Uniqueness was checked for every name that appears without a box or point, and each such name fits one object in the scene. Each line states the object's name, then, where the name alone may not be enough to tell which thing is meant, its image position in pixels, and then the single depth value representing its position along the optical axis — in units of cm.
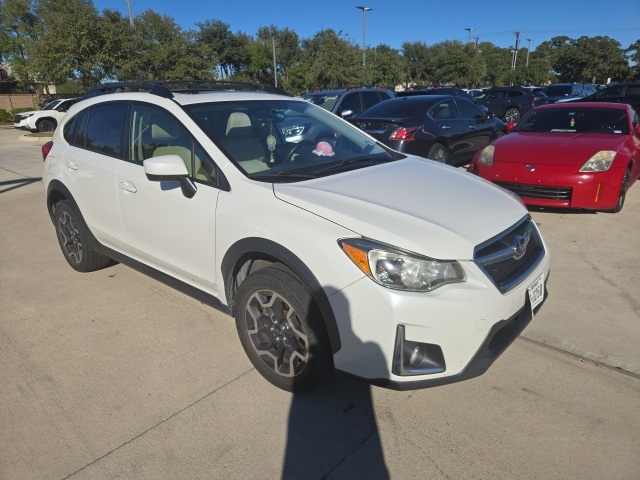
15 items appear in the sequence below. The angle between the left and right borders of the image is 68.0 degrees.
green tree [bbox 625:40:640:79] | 5916
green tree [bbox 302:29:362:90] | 2917
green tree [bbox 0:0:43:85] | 3609
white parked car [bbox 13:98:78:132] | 2136
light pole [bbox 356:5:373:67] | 3170
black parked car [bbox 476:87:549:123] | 1959
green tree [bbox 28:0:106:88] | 2128
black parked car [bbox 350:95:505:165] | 769
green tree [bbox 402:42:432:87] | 4882
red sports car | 559
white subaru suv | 226
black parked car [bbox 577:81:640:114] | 1394
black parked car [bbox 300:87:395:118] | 1077
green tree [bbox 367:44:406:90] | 3725
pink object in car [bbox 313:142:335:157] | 342
